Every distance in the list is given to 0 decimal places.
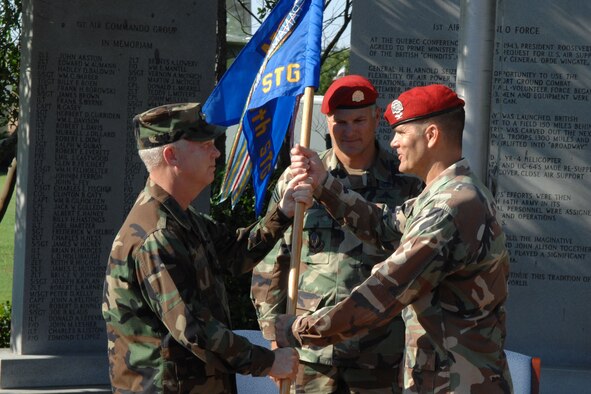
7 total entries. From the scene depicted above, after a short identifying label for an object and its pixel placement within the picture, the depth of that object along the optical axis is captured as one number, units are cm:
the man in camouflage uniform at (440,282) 644
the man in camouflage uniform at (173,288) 632
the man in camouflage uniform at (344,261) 832
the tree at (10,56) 1518
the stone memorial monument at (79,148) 1346
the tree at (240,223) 1534
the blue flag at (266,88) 786
